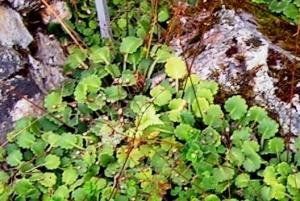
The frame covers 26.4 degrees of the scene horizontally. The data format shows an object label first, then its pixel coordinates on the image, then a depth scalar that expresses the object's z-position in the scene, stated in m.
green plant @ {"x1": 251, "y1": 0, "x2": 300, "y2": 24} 2.83
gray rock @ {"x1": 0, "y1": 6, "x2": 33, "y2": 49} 2.76
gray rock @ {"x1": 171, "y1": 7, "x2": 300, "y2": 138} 2.53
